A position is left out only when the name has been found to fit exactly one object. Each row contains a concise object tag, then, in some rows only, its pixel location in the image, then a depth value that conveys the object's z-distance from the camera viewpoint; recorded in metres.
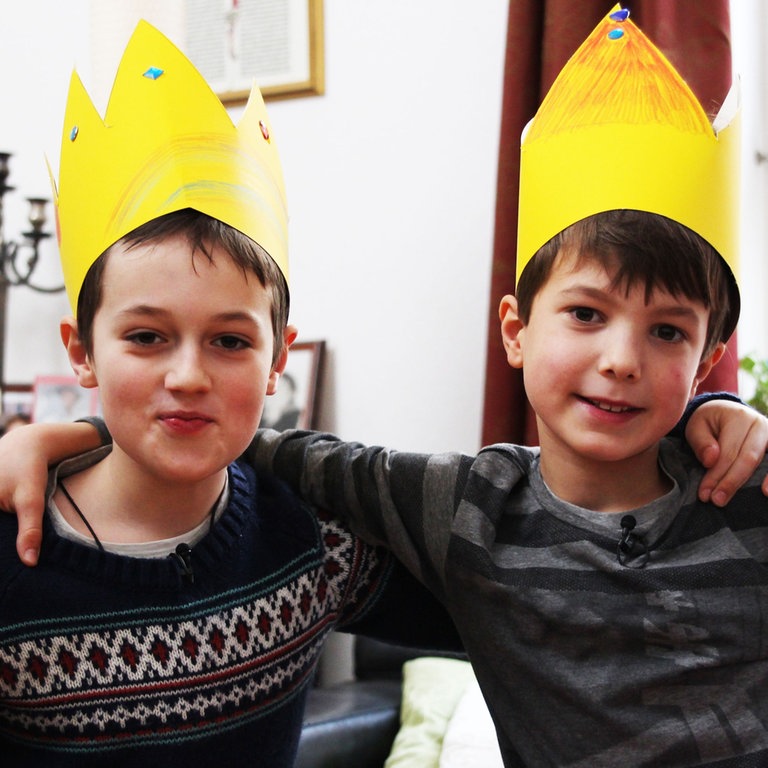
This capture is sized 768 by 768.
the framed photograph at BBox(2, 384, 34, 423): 2.84
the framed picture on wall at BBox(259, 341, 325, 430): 2.48
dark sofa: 1.81
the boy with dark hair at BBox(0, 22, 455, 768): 0.97
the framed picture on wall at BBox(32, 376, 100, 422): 2.81
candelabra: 2.64
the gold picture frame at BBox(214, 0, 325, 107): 2.51
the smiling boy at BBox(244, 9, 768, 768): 0.97
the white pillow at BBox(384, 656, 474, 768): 1.83
